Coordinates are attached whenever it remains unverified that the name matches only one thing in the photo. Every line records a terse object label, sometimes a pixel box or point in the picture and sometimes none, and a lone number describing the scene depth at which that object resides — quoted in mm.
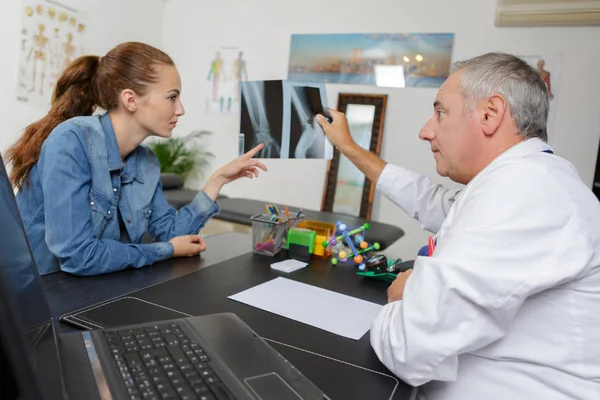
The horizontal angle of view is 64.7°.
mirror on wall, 3678
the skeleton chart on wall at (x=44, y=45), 3336
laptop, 549
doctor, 749
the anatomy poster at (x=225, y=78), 4246
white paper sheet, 933
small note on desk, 1291
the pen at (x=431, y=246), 1008
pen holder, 1422
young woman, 1182
